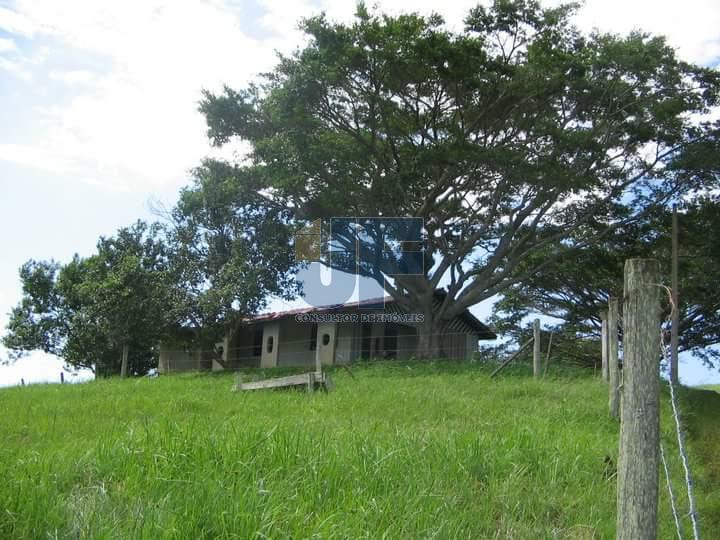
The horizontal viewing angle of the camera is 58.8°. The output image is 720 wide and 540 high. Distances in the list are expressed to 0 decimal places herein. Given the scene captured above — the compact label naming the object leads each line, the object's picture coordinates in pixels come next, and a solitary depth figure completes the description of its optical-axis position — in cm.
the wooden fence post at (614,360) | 1076
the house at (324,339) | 2977
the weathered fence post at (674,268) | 2112
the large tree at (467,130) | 2052
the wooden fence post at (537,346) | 1719
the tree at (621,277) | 2509
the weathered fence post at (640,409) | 430
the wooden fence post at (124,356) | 2625
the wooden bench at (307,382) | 1370
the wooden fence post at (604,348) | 1507
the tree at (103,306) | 2709
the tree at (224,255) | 2619
